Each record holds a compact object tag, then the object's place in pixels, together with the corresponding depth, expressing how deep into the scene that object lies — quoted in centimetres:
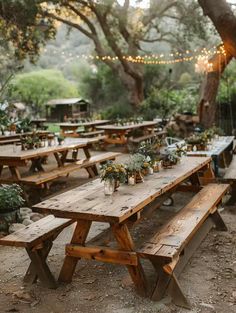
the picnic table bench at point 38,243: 369
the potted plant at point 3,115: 730
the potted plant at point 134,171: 455
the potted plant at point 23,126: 980
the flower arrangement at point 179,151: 590
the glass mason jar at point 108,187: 414
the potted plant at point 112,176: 416
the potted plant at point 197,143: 775
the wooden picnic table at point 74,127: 1414
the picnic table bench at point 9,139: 952
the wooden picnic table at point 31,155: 657
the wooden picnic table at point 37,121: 1544
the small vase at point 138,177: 458
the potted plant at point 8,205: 538
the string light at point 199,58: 1144
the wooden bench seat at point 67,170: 646
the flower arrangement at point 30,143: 733
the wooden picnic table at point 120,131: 1236
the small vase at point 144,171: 492
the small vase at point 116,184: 426
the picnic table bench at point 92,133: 1388
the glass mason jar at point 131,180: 454
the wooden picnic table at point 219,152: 740
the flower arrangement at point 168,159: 552
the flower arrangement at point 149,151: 527
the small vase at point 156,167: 522
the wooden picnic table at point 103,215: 354
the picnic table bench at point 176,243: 341
